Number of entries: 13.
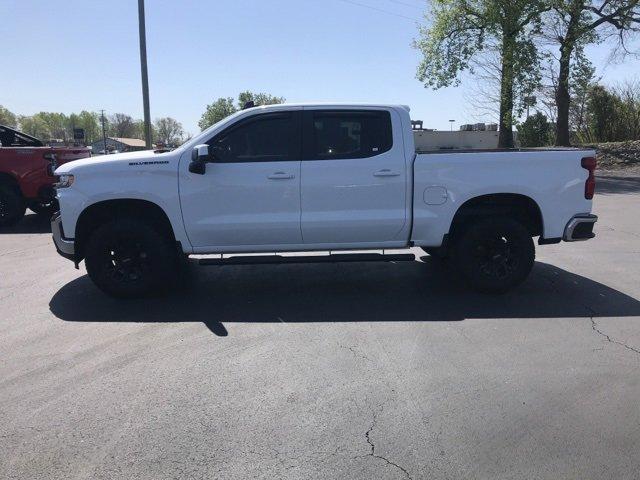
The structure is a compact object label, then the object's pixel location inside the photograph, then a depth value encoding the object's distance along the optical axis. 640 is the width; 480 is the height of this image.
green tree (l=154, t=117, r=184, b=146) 137.00
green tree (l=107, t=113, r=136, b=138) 138.88
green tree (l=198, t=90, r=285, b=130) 92.53
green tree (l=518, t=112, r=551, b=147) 33.81
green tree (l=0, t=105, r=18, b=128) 120.36
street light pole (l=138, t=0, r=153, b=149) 15.91
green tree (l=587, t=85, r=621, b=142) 29.41
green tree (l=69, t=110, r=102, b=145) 151.25
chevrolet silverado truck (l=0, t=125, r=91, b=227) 10.45
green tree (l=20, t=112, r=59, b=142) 141.12
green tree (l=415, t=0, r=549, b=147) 24.41
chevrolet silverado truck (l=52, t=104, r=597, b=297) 5.63
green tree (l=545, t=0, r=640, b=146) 24.38
